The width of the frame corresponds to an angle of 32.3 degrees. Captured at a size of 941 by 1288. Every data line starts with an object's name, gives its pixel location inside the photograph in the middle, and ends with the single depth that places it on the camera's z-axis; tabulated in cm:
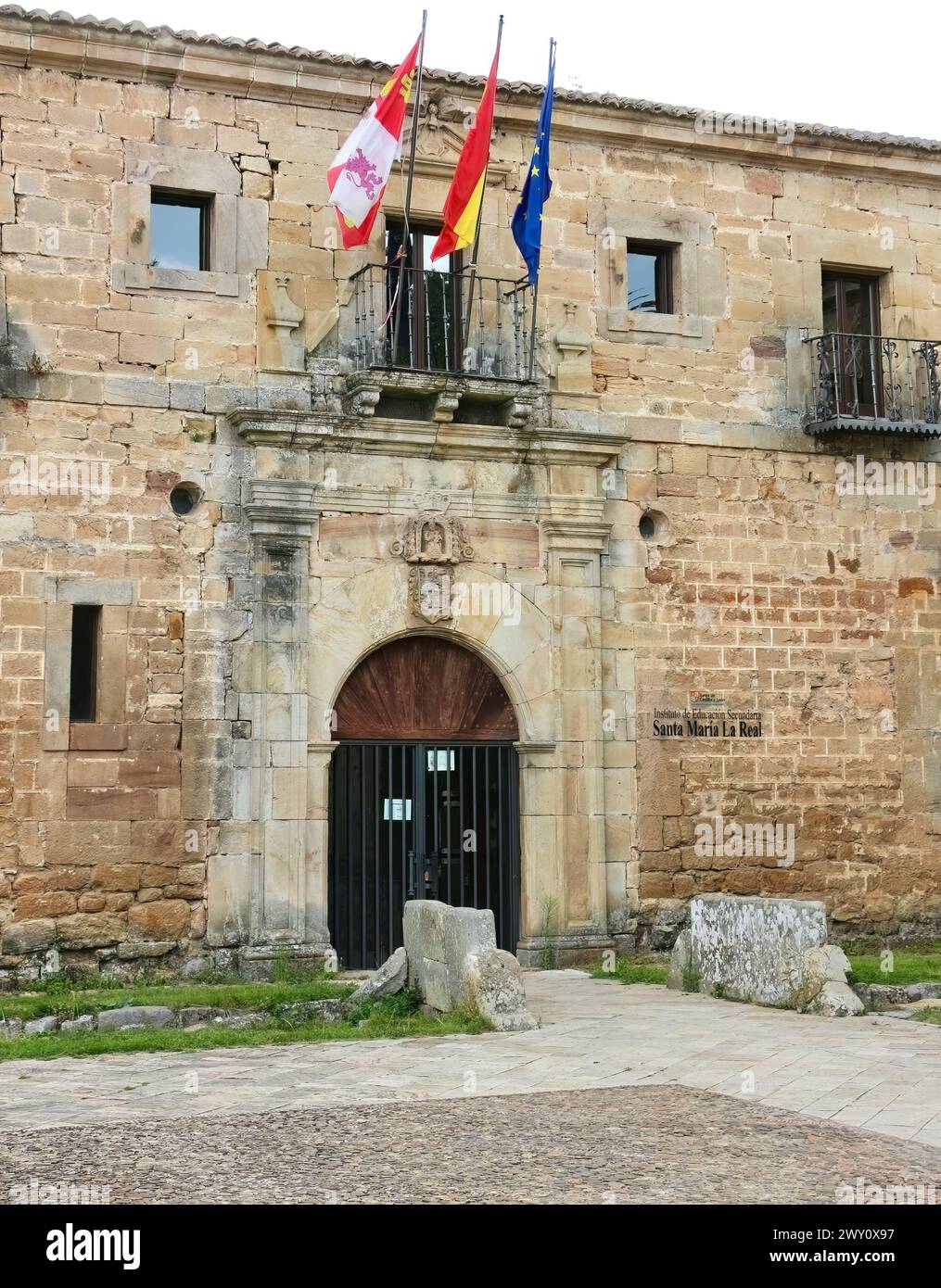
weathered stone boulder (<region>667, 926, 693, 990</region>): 1080
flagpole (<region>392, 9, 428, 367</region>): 1184
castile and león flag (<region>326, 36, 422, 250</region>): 1157
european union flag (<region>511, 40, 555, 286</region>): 1223
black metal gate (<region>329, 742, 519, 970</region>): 1216
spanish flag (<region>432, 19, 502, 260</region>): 1195
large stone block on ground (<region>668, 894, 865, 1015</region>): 964
